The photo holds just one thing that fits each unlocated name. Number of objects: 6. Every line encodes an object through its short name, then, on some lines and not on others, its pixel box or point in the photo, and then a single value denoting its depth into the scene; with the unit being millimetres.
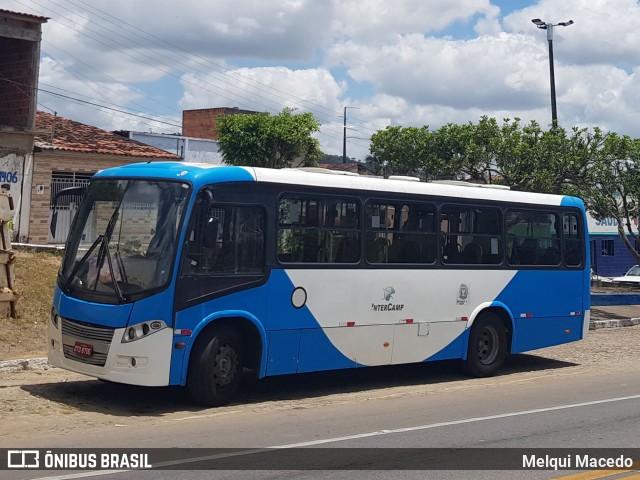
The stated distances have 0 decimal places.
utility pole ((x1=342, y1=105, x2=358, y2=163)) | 76338
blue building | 50938
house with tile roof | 27219
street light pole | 32656
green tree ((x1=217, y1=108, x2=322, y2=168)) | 40188
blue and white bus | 10742
